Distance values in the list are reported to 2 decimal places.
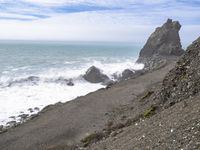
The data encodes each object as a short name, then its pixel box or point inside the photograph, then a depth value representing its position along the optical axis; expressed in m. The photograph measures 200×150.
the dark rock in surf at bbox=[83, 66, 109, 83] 27.13
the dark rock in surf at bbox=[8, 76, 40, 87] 26.44
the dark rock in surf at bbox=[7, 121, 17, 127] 15.03
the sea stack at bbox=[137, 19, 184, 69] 38.19
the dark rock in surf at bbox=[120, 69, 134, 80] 28.29
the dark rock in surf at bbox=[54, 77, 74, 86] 26.05
